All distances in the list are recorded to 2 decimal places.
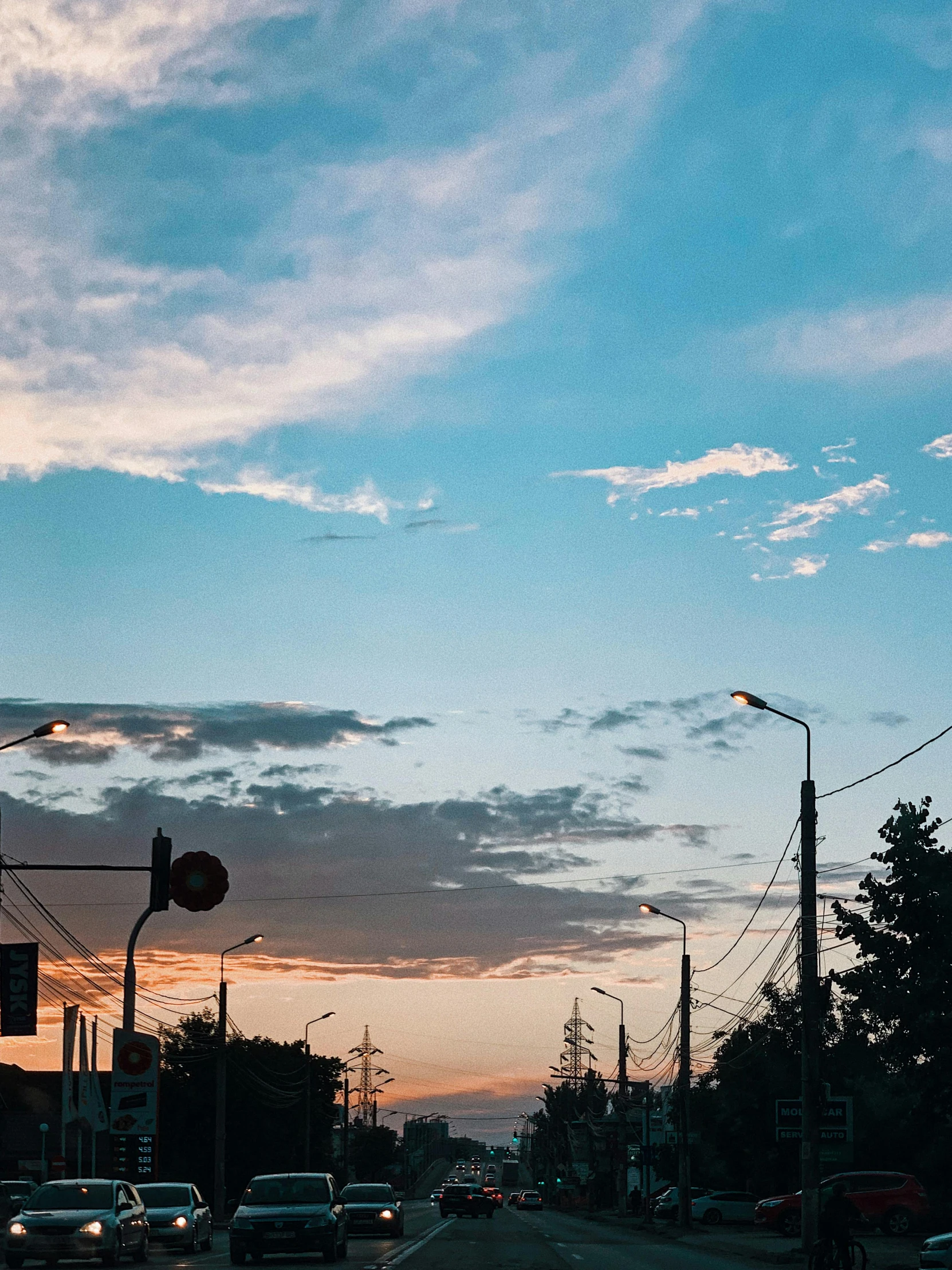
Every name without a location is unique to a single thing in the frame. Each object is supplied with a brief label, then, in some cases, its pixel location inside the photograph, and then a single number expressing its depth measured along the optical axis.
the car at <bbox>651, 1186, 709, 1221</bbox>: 69.12
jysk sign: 43.38
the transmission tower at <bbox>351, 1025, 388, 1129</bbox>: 170.88
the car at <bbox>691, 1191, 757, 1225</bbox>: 65.06
